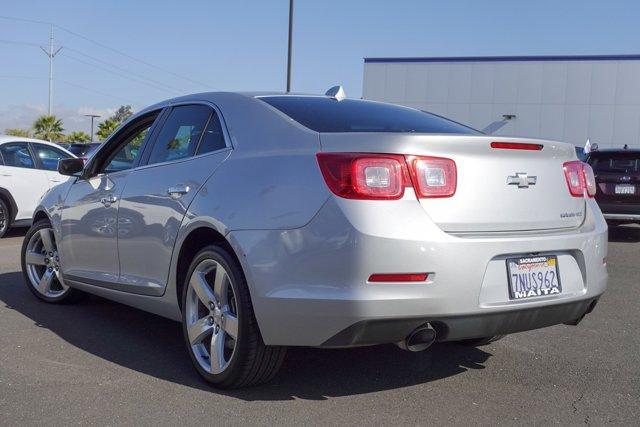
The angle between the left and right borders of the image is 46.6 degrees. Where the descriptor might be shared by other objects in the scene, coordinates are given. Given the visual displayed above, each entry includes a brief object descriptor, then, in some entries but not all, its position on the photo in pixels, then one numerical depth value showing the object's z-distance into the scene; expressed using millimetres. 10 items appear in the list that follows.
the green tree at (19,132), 48200
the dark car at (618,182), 12055
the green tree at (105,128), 53656
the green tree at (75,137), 56472
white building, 33188
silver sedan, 3289
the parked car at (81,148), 24345
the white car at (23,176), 10750
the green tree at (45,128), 52281
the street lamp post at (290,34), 19750
